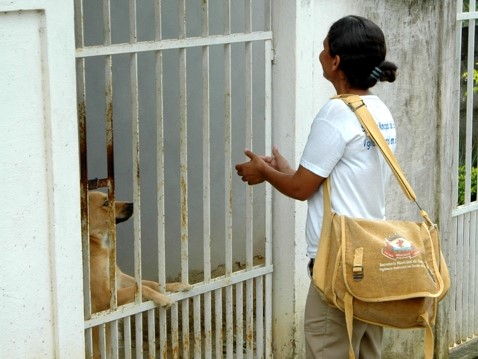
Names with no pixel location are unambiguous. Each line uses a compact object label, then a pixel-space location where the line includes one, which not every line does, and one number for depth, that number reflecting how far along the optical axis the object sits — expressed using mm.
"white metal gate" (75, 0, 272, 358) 4859
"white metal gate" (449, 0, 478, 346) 6816
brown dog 5527
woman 4258
